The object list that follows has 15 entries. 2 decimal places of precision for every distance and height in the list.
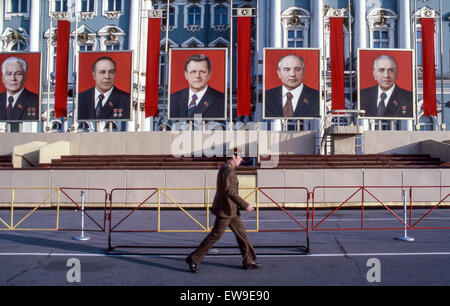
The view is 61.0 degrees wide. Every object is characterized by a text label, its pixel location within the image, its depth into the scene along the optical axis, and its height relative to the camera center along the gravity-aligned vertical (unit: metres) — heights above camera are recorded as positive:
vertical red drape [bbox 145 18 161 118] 23.00 +6.29
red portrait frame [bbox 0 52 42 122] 23.28 +6.08
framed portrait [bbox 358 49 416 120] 21.98 +5.05
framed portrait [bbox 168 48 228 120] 22.05 +4.99
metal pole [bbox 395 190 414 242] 9.70 -1.73
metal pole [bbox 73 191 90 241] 10.03 -1.80
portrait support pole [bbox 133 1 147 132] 33.57 +11.36
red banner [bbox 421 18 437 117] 23.34 +6.36
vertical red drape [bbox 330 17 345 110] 23.22 +6.28
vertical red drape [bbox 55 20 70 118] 23.94 +6.38
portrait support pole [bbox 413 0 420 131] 23.28 +4.76
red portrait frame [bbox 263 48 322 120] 22.05 +6.09
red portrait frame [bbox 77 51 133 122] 22.69 +6.04
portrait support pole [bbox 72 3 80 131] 26.89 +6.40
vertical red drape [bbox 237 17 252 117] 22.69 +6.22
